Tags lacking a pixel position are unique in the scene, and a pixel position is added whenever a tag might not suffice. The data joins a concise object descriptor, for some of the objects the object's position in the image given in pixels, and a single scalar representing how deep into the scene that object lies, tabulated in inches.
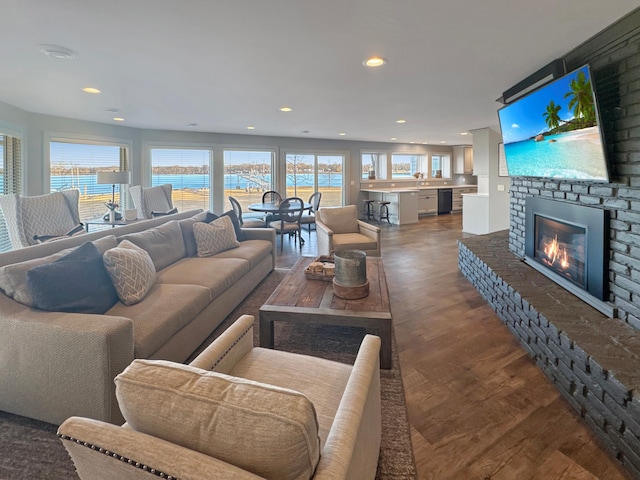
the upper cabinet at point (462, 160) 431.5
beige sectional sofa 68.0
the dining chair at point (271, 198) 291.1
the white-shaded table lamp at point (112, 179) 200.4
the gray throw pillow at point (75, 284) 73.5
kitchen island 360.5
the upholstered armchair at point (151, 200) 230.4
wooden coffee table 89.3
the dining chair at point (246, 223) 218.1
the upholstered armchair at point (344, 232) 179.5
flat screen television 90.6
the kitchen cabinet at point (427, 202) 403.5
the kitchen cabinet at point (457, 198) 434.0
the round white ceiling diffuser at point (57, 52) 104.4
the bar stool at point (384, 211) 373.4
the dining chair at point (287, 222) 240.1
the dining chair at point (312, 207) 273.0
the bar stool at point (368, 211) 393.7
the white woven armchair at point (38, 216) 154.9
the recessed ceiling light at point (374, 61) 114.8
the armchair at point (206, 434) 31.2
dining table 246.3
